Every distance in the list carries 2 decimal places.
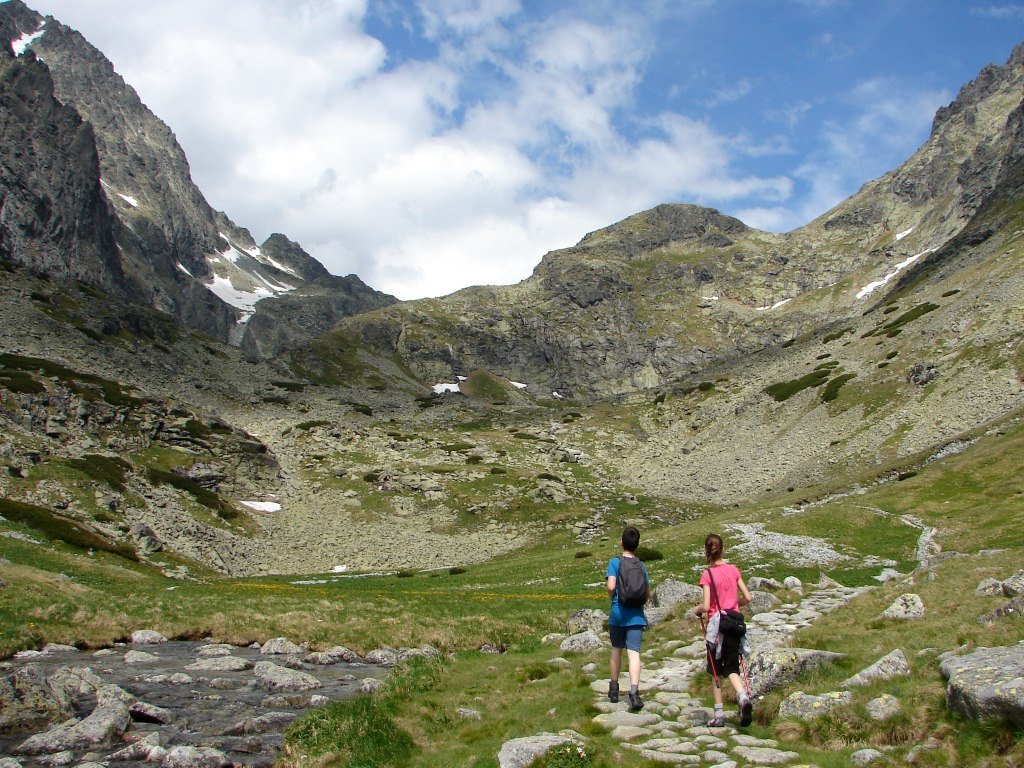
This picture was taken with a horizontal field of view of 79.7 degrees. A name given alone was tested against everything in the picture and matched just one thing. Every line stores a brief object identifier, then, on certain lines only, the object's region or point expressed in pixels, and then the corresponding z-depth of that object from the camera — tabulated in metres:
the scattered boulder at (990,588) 14.09
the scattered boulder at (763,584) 24.30
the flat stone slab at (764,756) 8.55
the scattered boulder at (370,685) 15.72
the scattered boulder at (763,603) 21.08
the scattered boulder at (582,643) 19.31
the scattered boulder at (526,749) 9.48
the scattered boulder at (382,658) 20.74
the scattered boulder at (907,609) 14.75
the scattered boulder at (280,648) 21.05
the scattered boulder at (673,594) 25.39
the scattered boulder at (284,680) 16.25
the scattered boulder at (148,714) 13.04
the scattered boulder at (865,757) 8.05
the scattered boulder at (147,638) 21.52
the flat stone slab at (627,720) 11.11
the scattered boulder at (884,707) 9.00
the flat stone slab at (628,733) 10.35
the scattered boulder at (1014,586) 13.22
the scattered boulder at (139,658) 18.33
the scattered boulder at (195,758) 10.82
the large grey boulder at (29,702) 11.84
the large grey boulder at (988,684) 7.46
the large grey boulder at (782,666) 11.85
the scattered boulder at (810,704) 9.75
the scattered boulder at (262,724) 12.80
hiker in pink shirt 11.33
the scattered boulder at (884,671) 10.53
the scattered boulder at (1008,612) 11.71
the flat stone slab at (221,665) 18.00
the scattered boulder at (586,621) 23.12
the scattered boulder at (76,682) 13.46
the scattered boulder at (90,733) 11.01
